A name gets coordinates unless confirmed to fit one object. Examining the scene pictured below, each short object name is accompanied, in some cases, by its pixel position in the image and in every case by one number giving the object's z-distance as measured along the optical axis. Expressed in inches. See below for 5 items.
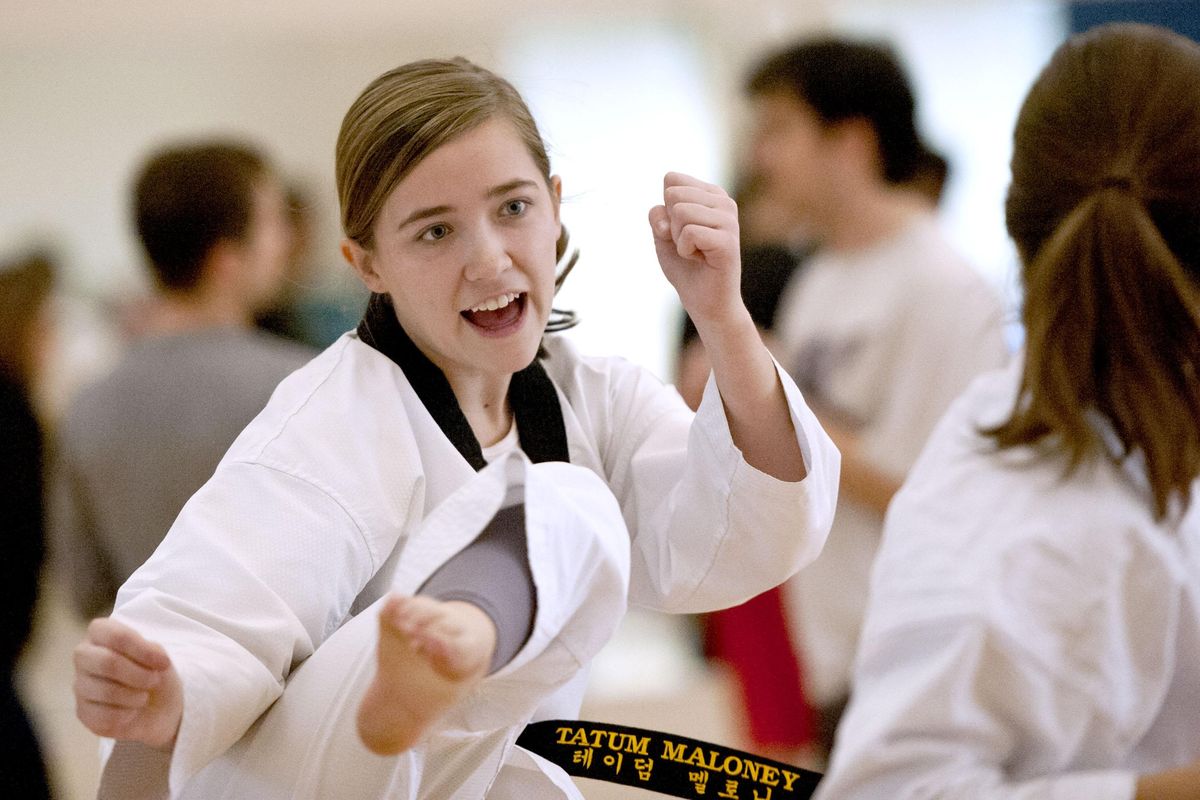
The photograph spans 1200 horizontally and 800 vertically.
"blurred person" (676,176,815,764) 241.6
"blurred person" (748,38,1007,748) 217.4
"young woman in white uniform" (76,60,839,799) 137.2
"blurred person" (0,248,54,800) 212.6
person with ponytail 150.6
